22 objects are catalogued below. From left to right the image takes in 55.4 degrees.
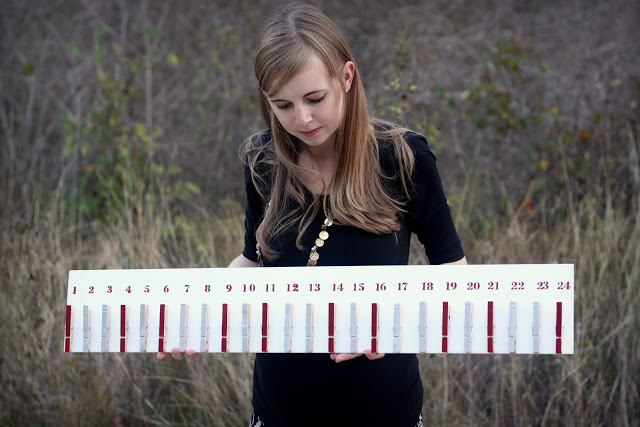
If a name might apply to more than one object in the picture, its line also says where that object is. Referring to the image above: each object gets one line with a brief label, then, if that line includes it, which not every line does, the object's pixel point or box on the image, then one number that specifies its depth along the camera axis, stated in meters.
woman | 1.90
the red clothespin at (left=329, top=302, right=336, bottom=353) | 1.78
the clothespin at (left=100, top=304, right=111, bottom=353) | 1.88
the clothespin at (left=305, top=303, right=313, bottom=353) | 1.80
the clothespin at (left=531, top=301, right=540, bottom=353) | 1.72
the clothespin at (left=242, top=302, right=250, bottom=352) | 1.83
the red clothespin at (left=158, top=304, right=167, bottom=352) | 1.87
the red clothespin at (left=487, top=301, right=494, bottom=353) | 1.74
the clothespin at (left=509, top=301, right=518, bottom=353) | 1.73
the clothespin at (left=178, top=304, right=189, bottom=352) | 1.86
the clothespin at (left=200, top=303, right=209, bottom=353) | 1.85
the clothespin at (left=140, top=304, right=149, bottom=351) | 1.87
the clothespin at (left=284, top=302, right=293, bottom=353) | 1.80
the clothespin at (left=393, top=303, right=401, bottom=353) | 1.77
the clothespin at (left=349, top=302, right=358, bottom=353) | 1.78
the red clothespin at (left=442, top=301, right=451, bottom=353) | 1.75
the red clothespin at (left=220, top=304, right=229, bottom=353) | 1.84
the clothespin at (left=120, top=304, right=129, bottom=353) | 1.88
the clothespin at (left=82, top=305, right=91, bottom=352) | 1.89
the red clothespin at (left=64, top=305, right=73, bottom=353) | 1.89
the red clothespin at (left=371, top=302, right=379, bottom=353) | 1.78
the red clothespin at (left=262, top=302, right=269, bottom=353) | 1.82
